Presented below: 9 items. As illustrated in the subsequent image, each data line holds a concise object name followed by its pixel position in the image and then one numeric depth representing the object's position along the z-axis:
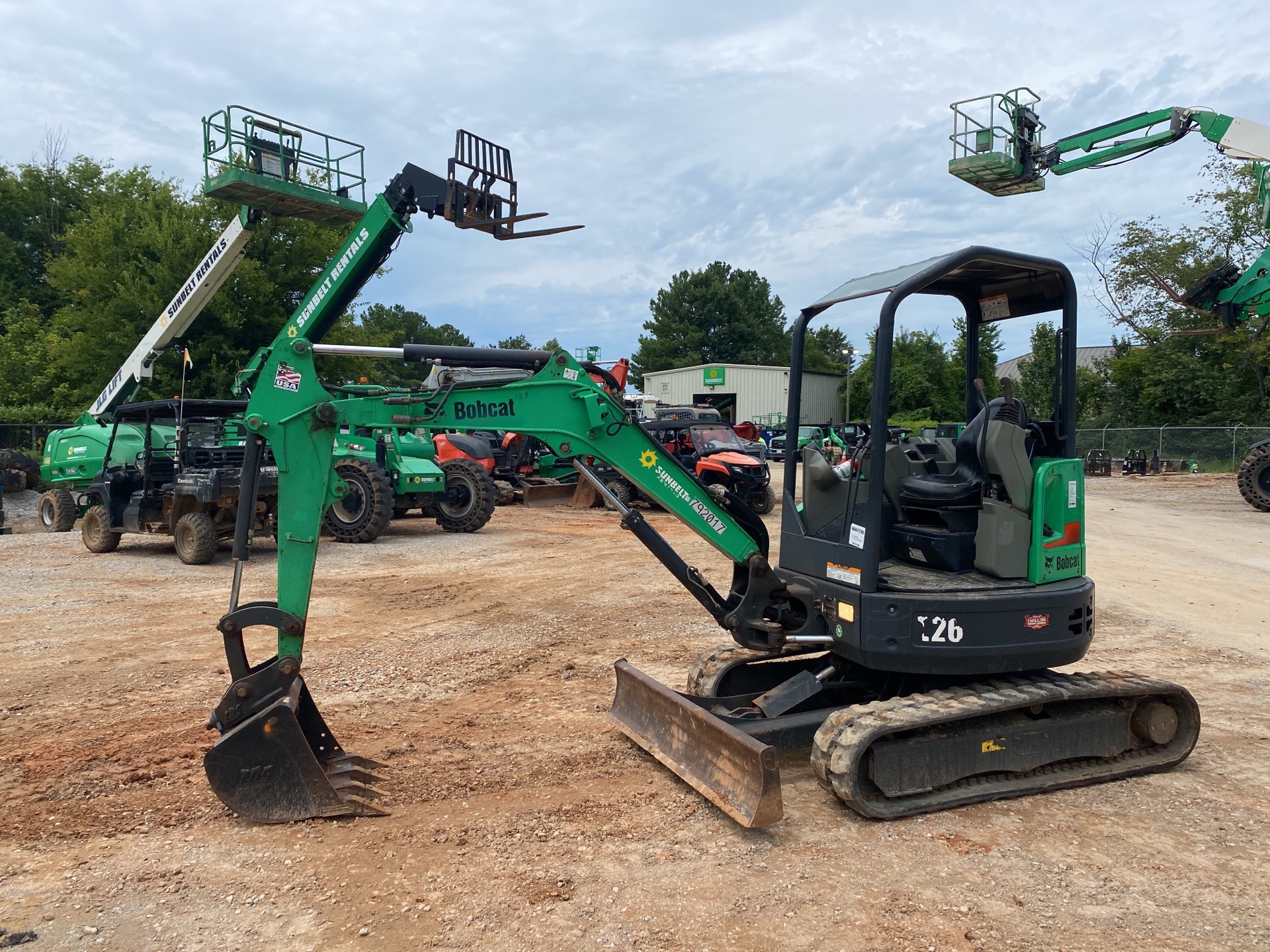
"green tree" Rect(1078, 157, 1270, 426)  37.12
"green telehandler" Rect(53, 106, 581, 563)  12.86
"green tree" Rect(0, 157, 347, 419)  24.67
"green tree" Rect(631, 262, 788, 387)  71.69
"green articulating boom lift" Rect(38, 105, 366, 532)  16.00
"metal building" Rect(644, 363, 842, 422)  55.88
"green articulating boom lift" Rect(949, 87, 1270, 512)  19.06
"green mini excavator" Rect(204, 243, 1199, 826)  4.48
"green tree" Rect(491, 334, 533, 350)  101.80
